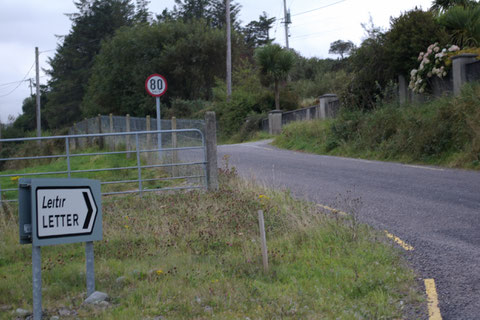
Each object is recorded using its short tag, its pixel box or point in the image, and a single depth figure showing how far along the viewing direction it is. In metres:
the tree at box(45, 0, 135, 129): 68.81
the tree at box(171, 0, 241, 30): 70.56
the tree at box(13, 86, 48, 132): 77.69
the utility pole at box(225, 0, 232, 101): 35.72
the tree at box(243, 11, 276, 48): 76.31
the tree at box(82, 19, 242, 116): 47.97
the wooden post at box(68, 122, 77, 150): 27.58
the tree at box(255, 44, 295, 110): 34.56
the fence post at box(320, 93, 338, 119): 25.97
